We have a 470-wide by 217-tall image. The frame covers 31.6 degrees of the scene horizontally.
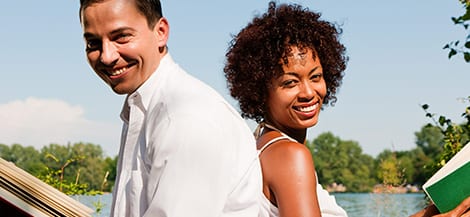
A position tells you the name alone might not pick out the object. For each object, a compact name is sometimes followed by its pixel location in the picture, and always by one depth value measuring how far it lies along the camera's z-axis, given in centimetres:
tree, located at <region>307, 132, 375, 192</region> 3632
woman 275
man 217
